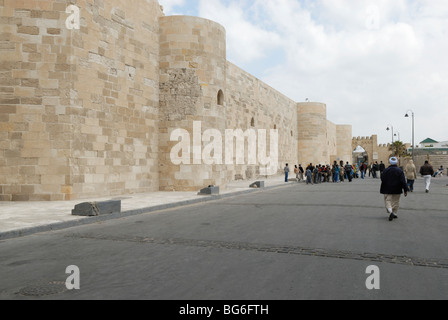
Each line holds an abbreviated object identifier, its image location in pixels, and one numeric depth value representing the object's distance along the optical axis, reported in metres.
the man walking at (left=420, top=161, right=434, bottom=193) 17.48
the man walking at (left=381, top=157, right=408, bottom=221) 8.55
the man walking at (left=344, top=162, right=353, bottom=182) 28.12
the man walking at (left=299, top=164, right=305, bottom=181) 27.26
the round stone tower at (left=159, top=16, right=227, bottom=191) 16.86
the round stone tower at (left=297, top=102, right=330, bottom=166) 43.88
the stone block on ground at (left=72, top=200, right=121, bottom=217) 8.68
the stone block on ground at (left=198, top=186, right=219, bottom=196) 14.52
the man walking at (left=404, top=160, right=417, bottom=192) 16.30
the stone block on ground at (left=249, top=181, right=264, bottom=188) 18.85
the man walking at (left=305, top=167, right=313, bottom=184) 25.06
